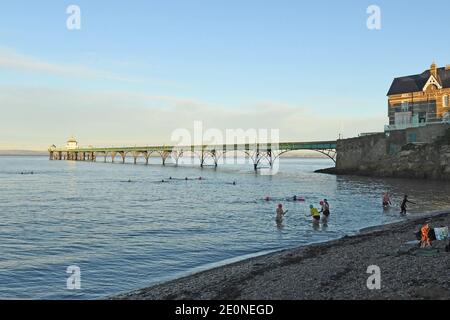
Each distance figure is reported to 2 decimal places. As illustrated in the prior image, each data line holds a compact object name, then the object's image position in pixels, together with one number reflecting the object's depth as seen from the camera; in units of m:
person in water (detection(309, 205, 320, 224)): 27.61
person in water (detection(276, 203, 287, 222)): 27.75
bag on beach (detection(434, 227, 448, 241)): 14.57
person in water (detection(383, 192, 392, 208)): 33.53
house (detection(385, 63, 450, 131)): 69.06
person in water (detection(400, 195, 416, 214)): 29.88
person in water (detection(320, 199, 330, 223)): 29.06
